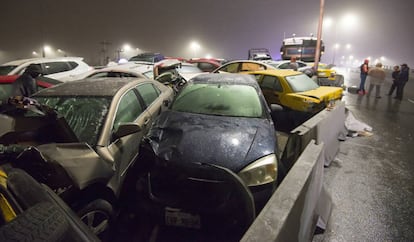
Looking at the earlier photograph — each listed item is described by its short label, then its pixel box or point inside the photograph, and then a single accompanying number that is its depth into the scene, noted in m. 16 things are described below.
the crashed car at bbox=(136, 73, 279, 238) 2.64
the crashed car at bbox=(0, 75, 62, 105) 5.17
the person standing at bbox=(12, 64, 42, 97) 4.37
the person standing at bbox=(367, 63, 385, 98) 12.64
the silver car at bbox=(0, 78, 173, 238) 2.27
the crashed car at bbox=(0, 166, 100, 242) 1.33
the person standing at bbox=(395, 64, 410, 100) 12.60
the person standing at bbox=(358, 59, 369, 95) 13.89
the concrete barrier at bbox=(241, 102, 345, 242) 1.71
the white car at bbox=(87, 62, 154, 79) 7.28
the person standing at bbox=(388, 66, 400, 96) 13.10
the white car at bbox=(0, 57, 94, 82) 8.30
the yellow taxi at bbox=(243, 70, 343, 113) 6.65
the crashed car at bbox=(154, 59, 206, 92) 7.27
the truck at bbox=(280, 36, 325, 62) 19.72
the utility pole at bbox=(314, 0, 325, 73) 14.68
